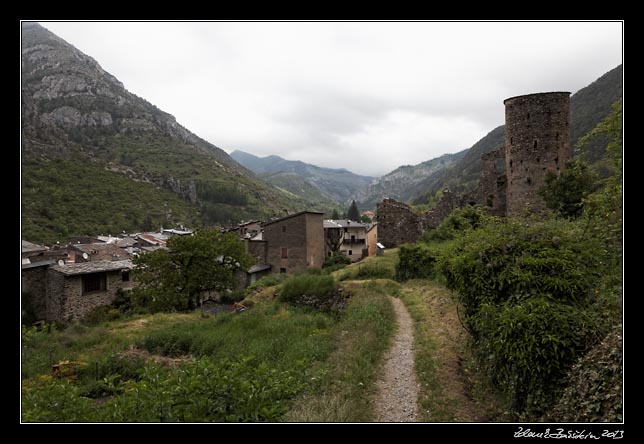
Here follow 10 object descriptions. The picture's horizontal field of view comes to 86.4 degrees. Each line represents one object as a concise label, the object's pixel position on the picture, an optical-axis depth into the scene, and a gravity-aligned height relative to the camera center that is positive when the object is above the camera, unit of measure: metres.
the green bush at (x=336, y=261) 33.56 -3.44
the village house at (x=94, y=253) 33.22 -2.49
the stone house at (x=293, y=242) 32.47 -1.48
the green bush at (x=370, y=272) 22.26 -3.10
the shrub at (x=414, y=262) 19.37 -2.12
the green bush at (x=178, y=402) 5.06 -2.77
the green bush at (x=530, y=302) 4.84 -1.27
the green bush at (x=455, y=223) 20.17 +0.17
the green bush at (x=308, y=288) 19.64 -3.60
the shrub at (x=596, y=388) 3.83 -1.96
